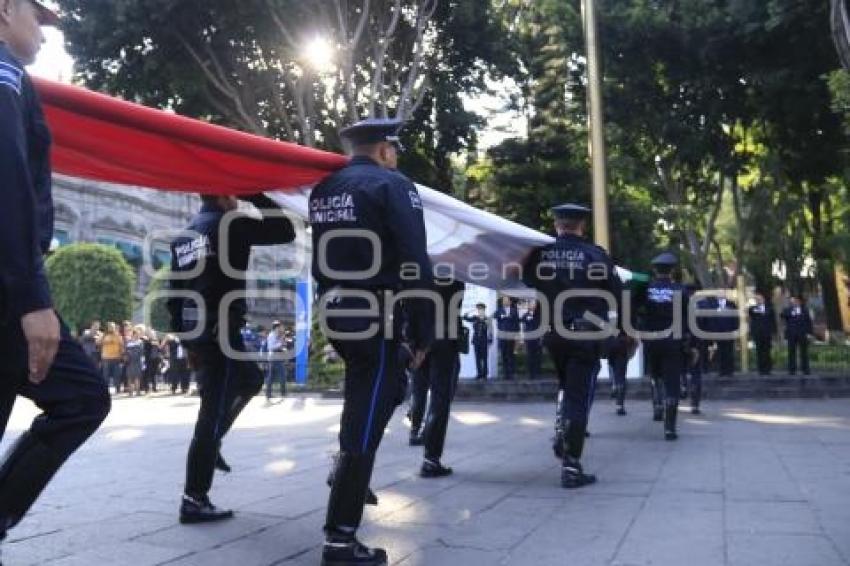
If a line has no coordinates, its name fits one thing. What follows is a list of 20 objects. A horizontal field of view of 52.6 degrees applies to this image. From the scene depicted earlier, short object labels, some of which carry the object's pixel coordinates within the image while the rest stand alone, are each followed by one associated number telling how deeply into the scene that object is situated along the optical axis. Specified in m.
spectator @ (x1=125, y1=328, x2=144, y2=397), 23.36
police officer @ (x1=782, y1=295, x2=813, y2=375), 16.86
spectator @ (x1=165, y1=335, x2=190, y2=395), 23.05
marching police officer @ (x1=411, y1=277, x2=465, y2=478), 6.56
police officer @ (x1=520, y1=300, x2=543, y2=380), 17.39
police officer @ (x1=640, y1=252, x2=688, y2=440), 9.13
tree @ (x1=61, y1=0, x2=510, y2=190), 18.80
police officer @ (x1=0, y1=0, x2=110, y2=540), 2.62
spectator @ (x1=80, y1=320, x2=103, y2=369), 22.03
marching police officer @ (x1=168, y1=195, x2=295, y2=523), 4.74
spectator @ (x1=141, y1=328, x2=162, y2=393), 23.78
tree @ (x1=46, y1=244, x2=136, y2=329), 39.56
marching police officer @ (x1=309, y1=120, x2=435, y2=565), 3.92
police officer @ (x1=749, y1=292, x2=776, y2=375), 17.67
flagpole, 16.66
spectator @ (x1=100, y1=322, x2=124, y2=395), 22.55
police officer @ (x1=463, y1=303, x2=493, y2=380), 17.89
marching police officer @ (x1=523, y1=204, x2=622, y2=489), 6.16
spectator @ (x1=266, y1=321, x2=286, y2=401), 19.28
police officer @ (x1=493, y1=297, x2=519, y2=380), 17.80
